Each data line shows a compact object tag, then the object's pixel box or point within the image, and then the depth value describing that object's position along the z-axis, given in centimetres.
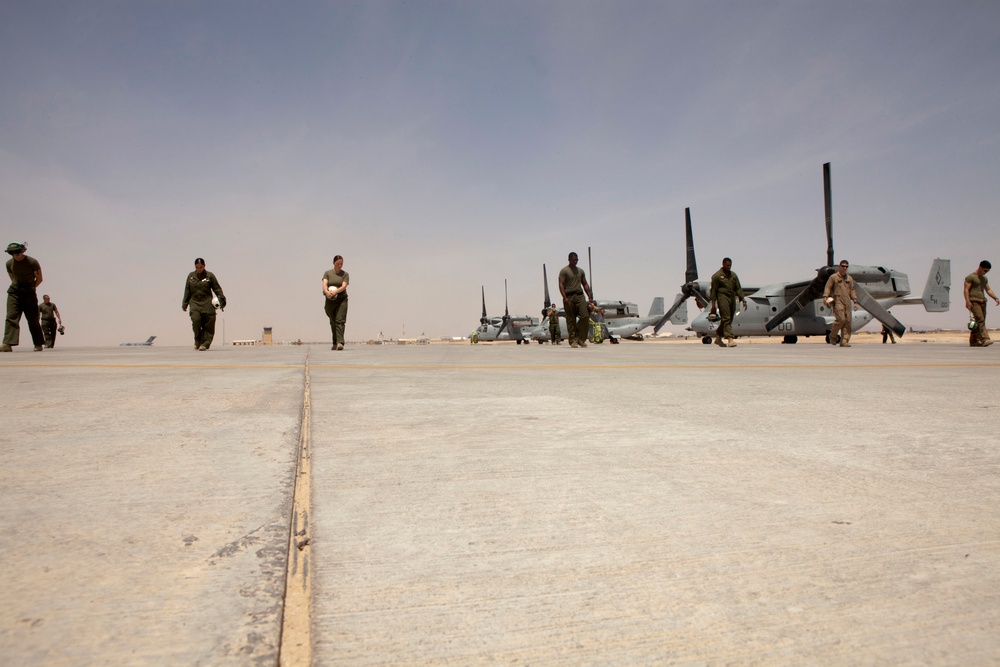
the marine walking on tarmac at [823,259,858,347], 1255
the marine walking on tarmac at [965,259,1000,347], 1184
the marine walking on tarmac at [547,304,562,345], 2581
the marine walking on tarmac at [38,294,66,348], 1686
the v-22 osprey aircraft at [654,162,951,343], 2191
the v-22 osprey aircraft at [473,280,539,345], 4938
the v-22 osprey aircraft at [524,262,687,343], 4209
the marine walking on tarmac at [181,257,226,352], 1194
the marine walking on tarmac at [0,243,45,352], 1080
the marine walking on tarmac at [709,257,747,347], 1200
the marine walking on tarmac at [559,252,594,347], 1224
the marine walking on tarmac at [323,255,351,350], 1170
